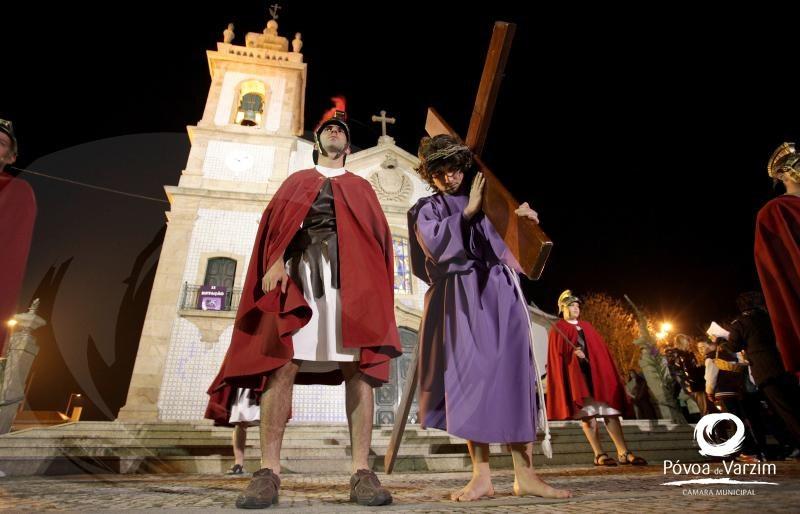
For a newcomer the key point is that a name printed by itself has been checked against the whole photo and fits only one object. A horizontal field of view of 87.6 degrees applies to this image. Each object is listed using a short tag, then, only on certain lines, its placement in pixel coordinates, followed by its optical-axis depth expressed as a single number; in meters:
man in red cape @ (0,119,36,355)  2.41
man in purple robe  2.31
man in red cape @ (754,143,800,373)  2.54
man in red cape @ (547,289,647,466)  5.26
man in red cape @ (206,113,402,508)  2.18
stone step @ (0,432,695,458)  6.14
